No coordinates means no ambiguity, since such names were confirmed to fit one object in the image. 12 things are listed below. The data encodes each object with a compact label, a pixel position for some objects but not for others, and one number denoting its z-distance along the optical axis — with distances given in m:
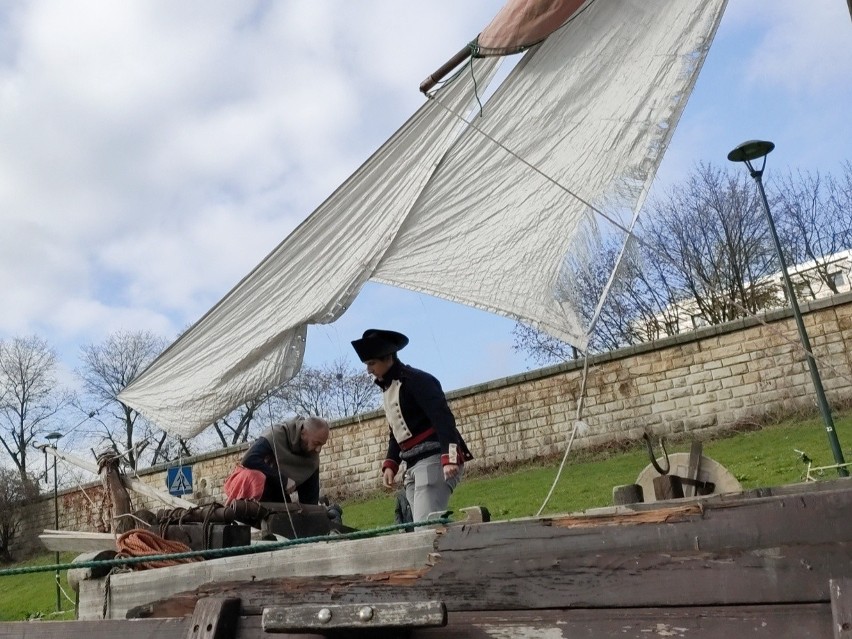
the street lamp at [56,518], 11.95
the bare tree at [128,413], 40.59
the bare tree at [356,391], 41.58
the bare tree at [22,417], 42.44
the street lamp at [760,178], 8.98
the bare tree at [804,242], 24.39
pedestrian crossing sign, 11.06
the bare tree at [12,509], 27.78
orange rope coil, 3.70
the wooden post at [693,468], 4.49
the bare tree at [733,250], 21.61
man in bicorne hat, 4.57
